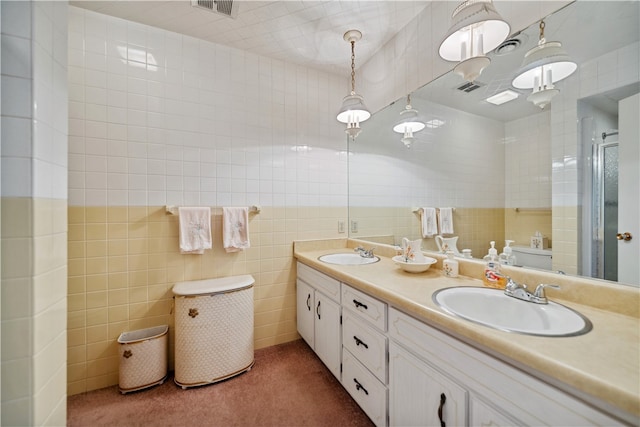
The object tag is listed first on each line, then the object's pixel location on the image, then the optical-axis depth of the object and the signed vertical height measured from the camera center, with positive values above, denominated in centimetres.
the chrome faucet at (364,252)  196 -32
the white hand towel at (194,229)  174 -11
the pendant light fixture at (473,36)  93 +79
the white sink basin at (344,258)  198 -38
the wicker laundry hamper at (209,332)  161 -82
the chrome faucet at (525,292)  94 -32
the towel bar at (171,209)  174 +3
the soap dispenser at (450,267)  135 -30
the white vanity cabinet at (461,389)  60 -54
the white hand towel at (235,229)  187 -12
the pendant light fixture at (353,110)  170 +74
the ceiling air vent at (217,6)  152 +134
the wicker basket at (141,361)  156 -98
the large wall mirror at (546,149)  92 +34
